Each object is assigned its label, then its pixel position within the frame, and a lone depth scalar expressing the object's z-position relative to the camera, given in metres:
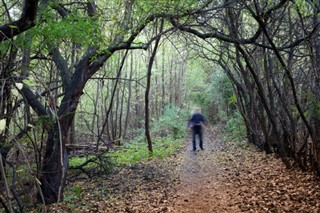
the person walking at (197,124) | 12.82
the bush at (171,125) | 19.53
